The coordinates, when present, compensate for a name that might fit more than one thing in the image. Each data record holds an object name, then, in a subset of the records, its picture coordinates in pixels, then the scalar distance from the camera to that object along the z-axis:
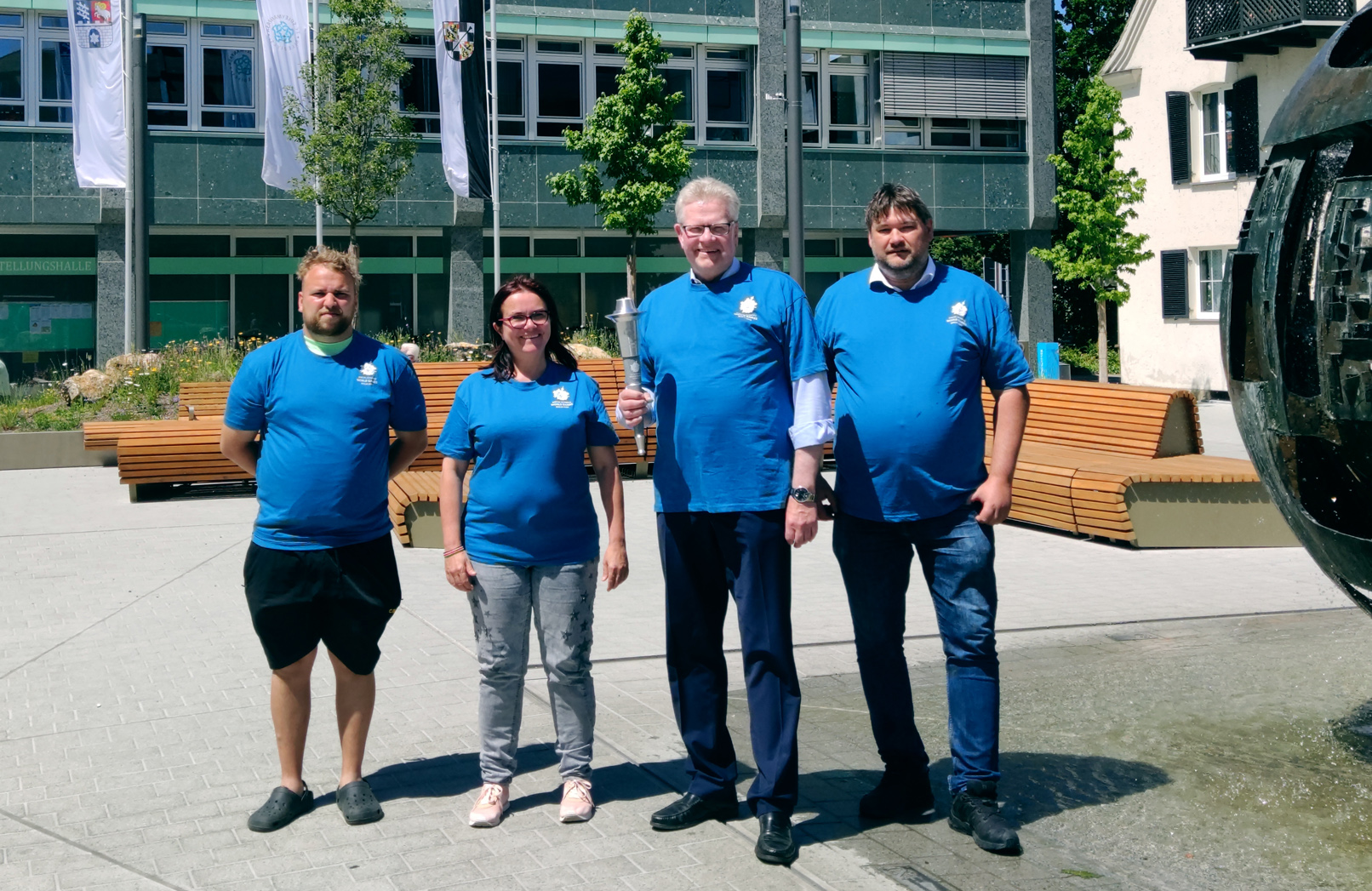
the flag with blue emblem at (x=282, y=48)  25.06
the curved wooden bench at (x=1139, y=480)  9.59
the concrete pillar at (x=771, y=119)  30.58
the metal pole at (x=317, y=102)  24.19
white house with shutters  27.80
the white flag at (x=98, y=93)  25.02
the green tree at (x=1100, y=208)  29.38
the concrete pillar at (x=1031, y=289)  32.84
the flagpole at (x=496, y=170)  27.75
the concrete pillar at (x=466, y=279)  28.80
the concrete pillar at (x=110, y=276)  27.34
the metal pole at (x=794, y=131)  17.97
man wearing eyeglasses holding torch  4.23
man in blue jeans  4.29
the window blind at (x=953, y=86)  31.73
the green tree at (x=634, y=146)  24.88
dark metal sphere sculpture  4.21
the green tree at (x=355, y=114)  23.50
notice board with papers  27.88
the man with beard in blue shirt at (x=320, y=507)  4.52
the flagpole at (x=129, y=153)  25.14
